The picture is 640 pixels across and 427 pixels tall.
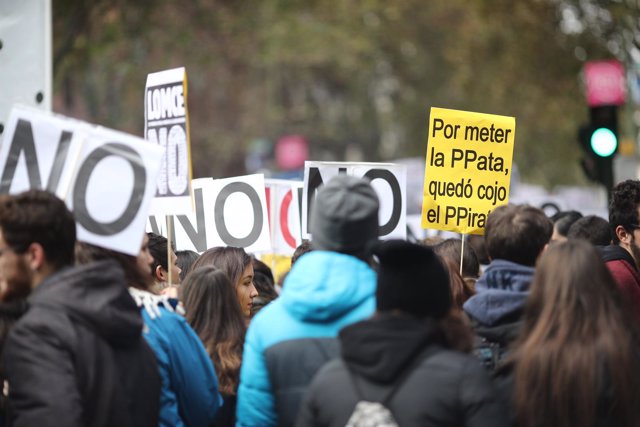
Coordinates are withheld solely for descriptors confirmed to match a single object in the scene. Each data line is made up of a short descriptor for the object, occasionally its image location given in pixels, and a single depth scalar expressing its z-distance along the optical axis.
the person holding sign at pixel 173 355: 10.12
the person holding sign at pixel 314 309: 9.05
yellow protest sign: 16.28
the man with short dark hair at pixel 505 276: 9.50
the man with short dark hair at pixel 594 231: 15.19
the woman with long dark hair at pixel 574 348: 8.52
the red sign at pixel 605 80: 37.02
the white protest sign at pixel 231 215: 17.72
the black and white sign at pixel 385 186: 16.03
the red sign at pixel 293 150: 82.06
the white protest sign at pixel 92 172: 9.55
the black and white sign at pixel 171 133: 11.84
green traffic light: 29.09
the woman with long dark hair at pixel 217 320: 11.87
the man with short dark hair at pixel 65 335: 8.34
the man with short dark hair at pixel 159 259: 13.75
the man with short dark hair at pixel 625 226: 13.16
